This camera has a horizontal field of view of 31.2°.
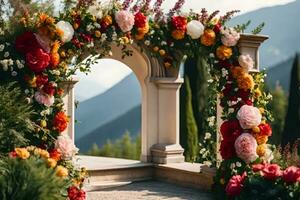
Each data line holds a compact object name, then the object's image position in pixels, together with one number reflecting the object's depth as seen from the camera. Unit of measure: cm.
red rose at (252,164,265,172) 755
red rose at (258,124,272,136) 961
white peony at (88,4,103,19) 906
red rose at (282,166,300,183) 693
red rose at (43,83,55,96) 855
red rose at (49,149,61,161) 828
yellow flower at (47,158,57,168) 730
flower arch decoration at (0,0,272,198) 845
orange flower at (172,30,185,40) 1002
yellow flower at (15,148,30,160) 697
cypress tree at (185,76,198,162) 1912
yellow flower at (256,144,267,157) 952
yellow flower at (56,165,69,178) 735
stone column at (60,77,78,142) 960
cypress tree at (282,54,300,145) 2178
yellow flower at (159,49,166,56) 1036
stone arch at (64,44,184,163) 1176
